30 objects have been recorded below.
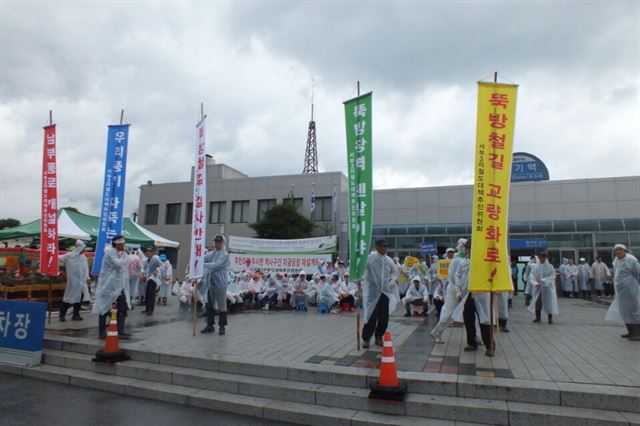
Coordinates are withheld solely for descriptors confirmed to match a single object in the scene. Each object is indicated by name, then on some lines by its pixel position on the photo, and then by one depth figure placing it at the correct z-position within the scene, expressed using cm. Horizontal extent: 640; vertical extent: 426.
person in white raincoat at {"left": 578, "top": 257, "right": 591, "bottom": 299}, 1839
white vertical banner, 799
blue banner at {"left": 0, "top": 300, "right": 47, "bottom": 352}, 656
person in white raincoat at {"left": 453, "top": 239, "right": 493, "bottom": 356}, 634
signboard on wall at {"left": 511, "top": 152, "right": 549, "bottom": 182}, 2550
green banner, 659
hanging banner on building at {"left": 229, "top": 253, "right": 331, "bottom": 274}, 1542
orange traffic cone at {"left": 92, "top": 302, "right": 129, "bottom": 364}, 608
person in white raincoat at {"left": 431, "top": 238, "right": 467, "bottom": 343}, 677
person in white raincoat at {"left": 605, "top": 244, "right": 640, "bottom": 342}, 754
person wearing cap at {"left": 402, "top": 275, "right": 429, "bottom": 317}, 1091
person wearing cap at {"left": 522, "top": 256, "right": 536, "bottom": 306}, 1081
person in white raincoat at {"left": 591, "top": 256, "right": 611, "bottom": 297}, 1814
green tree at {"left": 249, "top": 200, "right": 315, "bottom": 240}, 2758
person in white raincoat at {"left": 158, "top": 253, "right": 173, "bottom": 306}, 1411
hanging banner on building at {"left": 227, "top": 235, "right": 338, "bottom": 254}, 1616
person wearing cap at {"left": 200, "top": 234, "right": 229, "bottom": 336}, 809
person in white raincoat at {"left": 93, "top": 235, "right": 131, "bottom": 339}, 750
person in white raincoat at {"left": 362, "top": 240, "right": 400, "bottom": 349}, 669
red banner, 923
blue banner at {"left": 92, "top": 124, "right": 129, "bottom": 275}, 944
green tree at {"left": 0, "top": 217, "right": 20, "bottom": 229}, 4532
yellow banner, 591
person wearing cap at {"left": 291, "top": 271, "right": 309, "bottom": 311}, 1293
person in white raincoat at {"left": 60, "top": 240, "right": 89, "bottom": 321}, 959
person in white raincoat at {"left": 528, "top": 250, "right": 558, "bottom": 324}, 961
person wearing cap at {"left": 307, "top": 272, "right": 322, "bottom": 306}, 1304
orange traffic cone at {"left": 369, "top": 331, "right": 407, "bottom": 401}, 451
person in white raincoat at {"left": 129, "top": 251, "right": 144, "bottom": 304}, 1218
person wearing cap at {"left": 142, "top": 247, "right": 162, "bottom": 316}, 1131
